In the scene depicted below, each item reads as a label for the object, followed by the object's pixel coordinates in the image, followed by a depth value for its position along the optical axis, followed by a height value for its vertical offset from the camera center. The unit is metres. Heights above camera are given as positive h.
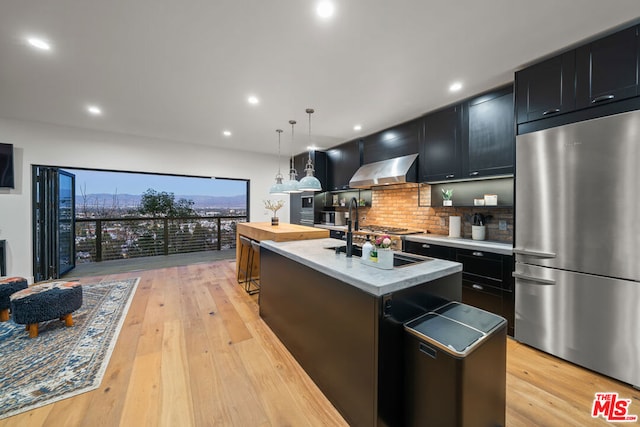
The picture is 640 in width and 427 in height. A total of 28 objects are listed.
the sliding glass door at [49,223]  4.05 -0.20
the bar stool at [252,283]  3.69 -1.19
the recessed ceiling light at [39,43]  2.03 +1.44
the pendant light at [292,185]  3.53 +0.39
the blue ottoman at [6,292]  2.62 -0.89
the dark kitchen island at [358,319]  1.28 -0.68
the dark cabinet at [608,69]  1.77 +1.12
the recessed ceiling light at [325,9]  1.65 +1.43
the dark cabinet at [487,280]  2.42 -0.72
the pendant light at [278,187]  3.77 +0.38
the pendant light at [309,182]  3.32 +0.41
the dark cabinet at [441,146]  3.13 +0.91
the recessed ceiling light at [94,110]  3.46 +1.49
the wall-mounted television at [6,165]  3.78 +0.72
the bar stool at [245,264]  3.97 -0.90
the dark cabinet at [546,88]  2.08 +1.13
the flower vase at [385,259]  1.55 -0.30
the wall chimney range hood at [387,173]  3.58 +0.64
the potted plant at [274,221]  4.13 -0.16
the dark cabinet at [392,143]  3.72 +1.17
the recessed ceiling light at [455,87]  2.72 +1.44
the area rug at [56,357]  1.66 -1.24
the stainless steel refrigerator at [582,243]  1.76 -0.25
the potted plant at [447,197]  3.45 +0.22
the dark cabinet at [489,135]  2.62 +0.88
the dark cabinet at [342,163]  4.80 +1.02
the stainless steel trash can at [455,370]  1.08 -0.77
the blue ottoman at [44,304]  2.27 -0.91
